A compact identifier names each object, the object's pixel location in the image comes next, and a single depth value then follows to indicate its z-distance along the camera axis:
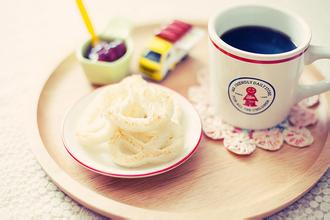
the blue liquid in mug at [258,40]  0.73
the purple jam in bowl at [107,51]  0.82
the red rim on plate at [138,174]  0.63
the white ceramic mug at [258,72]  0.66
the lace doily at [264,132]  0.73
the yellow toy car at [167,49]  0.84
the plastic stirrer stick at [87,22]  0.81
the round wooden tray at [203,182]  0.62
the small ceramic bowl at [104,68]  0.81
